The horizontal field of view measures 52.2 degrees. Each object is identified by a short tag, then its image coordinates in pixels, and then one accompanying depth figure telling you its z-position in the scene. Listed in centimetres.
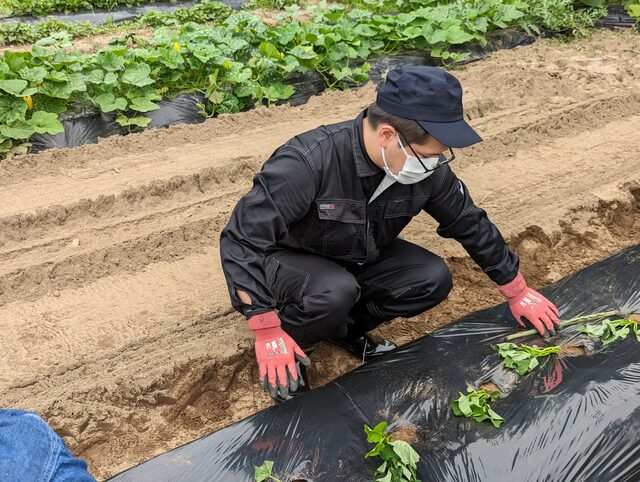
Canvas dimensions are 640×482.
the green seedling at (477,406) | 246
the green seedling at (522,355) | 270
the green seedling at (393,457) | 229
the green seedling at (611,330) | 283
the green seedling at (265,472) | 227
